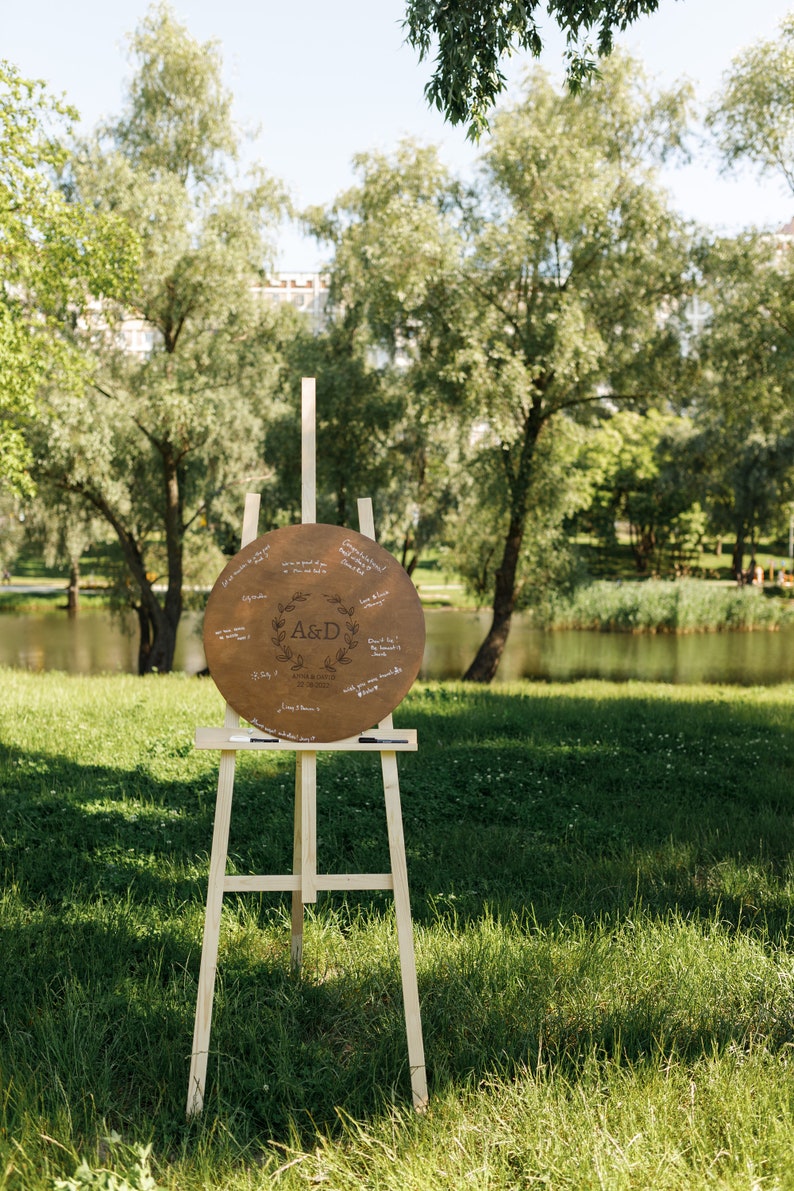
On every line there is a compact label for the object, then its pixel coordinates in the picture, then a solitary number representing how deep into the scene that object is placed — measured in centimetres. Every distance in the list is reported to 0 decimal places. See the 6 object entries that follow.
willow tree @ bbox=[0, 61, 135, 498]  1055
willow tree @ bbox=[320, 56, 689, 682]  1534
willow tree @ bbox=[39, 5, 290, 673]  1770
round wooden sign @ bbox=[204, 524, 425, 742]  362
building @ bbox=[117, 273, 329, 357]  2020
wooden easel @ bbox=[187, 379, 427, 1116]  330
